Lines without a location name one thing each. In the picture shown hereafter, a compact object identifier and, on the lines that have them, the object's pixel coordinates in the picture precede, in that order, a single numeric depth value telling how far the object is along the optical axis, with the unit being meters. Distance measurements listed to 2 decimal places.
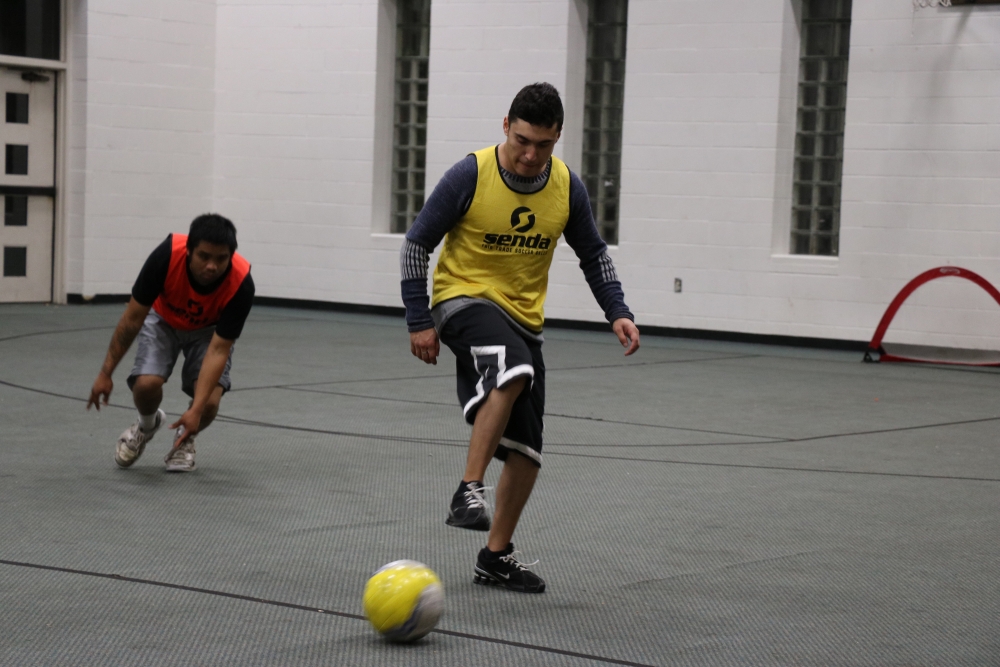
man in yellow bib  4.16
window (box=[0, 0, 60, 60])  14.77
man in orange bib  5.72
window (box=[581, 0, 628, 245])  14.36
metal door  14.92
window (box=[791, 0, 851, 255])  13.19
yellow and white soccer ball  3.59
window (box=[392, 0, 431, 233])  15.41
